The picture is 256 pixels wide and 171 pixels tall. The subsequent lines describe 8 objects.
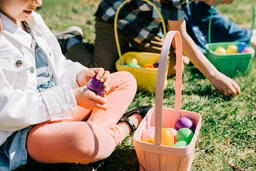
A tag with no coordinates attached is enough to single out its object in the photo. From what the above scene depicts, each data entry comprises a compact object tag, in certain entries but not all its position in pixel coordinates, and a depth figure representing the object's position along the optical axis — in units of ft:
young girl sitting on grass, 3.67
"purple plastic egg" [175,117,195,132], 4.64
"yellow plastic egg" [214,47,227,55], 7.54
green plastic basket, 7.12
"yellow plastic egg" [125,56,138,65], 7.20
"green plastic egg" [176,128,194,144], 4.44
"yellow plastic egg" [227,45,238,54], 7.65
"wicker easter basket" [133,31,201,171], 3.53
